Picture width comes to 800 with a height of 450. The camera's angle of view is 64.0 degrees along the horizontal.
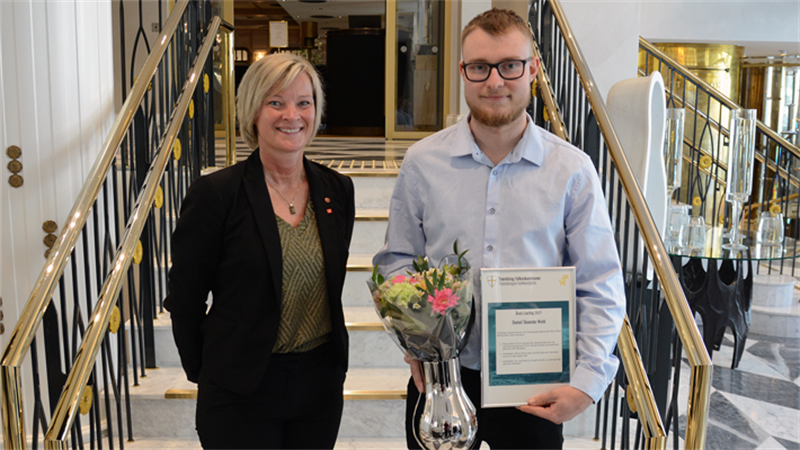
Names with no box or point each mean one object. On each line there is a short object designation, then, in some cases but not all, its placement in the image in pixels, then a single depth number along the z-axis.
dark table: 4.21
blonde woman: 1.57
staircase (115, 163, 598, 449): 2.70
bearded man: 1.39
